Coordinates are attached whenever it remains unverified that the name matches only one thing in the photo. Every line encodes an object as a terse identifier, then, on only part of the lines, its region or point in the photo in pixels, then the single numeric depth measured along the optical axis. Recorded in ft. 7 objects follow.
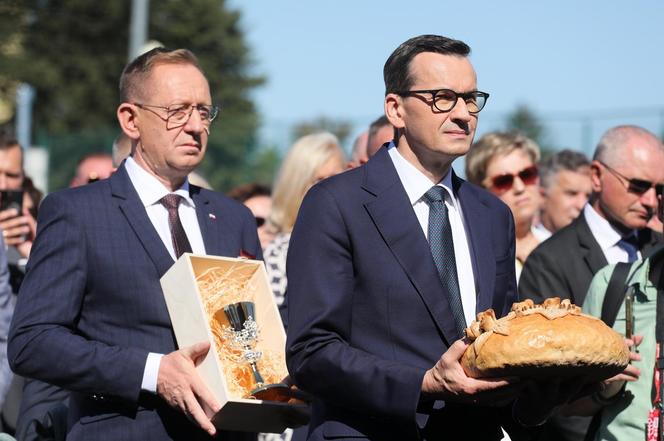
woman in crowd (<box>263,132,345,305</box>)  24.64
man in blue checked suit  14.48
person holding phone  23.32
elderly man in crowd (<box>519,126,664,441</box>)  20.52
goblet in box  14.58
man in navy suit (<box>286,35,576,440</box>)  12.38
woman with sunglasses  23.99
